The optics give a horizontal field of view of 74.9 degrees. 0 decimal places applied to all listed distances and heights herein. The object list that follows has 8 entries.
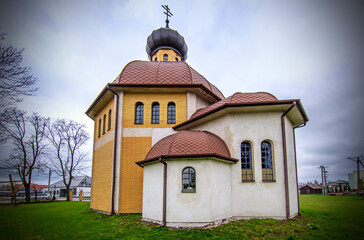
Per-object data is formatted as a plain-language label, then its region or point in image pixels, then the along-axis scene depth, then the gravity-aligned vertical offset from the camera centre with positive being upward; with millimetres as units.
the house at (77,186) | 41906 -3981
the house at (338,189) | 48875 -4928
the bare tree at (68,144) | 26900 +2334
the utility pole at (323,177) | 41997 -2215
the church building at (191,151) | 8945 +602
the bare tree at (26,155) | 21547 +848
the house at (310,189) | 51594 -5179
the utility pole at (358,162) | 39950 +398
